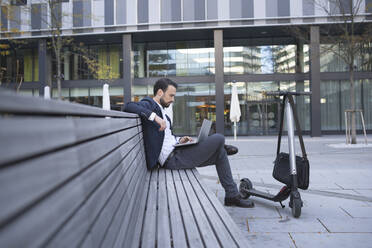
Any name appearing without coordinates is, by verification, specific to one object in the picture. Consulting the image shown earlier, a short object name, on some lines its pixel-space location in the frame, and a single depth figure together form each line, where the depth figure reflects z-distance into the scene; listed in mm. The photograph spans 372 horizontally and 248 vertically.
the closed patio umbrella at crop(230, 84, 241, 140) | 17547
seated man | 3859
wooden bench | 637
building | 19125
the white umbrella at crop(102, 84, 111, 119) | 15742
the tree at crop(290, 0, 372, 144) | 12336
